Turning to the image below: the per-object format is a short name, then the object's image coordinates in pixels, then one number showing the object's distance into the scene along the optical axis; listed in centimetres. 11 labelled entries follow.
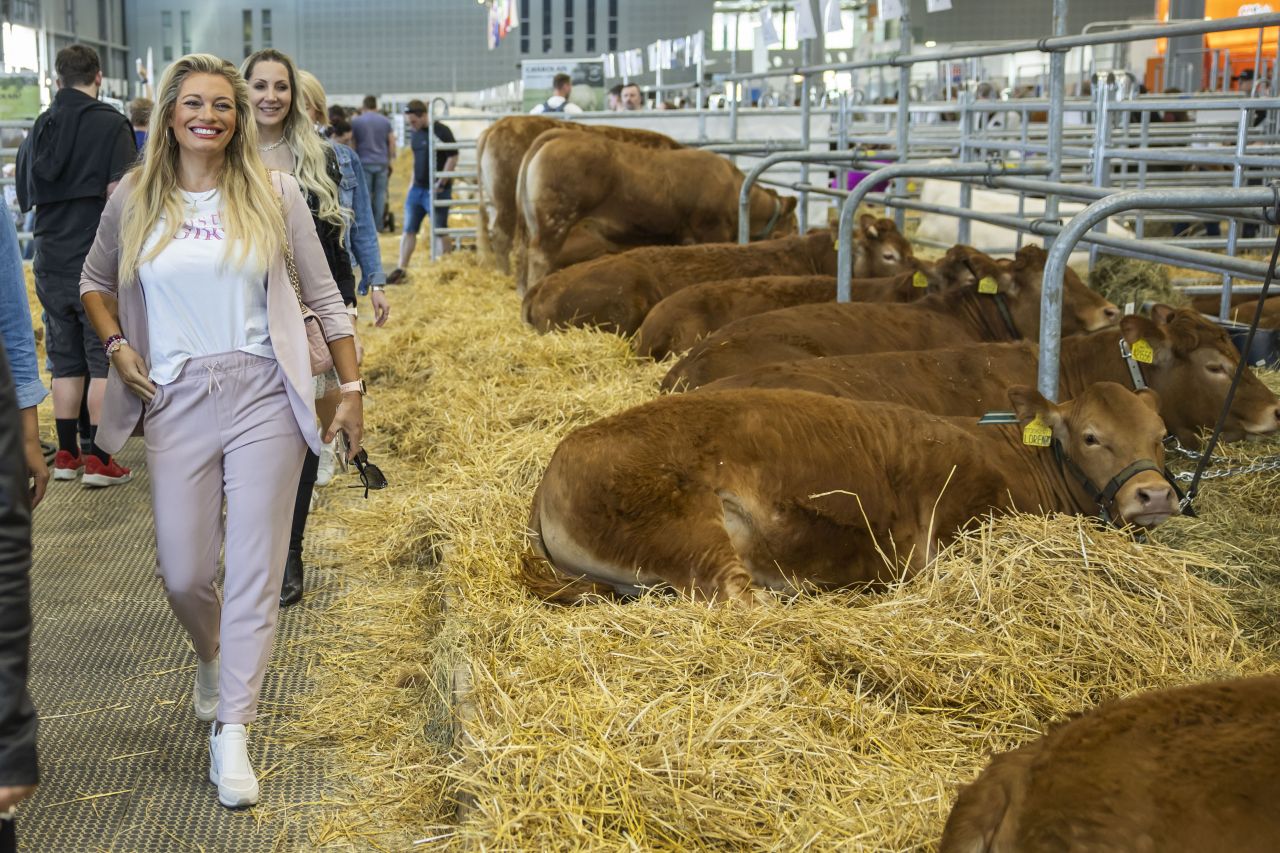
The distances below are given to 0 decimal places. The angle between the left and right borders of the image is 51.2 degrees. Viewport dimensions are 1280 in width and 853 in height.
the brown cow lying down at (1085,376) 561
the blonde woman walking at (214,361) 351
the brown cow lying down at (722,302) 804
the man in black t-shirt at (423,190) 1561
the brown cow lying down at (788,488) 421
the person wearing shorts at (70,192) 629
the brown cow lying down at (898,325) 654
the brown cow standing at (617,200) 1194
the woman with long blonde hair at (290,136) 480
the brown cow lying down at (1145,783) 213
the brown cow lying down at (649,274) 921
